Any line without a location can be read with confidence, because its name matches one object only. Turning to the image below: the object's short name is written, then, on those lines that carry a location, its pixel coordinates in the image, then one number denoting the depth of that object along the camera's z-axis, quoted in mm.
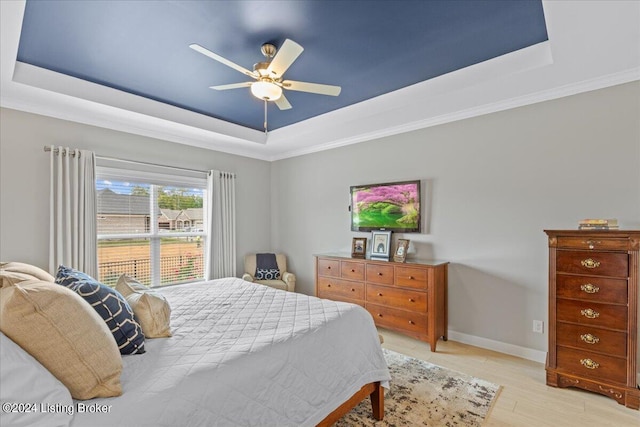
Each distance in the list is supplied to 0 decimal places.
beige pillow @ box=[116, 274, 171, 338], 1729
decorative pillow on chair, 4797
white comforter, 1188
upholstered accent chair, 4621
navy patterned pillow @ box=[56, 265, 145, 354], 1508
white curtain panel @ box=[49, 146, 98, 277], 3221
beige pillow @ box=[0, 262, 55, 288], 1323
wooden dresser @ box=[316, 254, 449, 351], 3240
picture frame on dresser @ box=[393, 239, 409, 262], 3566
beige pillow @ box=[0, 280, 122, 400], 1103
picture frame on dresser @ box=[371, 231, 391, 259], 3852
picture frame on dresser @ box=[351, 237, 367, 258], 4012
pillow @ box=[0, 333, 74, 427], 957
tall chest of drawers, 2227
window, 3717
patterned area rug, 2105
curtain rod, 3232
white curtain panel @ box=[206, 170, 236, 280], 4574
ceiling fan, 2235
